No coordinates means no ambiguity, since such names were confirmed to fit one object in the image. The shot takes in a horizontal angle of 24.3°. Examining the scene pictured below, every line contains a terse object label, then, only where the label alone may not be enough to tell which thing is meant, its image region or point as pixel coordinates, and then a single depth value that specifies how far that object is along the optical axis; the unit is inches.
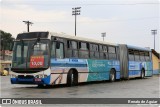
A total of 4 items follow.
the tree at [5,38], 4151.3
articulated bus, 732.0
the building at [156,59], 2112.0
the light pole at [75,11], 2761.3
